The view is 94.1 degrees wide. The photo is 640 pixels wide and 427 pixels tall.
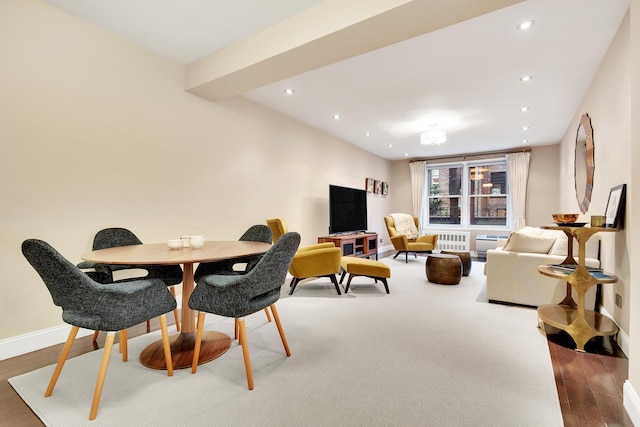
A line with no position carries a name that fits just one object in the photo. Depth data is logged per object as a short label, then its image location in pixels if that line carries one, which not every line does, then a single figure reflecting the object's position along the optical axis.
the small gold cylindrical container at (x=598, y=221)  2.32
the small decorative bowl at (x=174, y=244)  2.17
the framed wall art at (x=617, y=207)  2.24
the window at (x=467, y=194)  7.39
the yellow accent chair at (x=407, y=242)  6.01
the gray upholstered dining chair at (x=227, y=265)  2.59
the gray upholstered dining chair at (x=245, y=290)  1.74
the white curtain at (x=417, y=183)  8.09
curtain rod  6.86
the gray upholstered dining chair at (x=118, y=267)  2.28
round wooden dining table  1.72
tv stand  5.20
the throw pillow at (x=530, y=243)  3.32
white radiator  7.52
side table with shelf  2.22
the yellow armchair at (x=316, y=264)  3.57
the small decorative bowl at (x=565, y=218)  2.49
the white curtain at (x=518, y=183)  6.80
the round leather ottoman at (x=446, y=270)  4.16
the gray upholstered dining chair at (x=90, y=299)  1.42
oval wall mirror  3.35
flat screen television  5.33
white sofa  3.10
